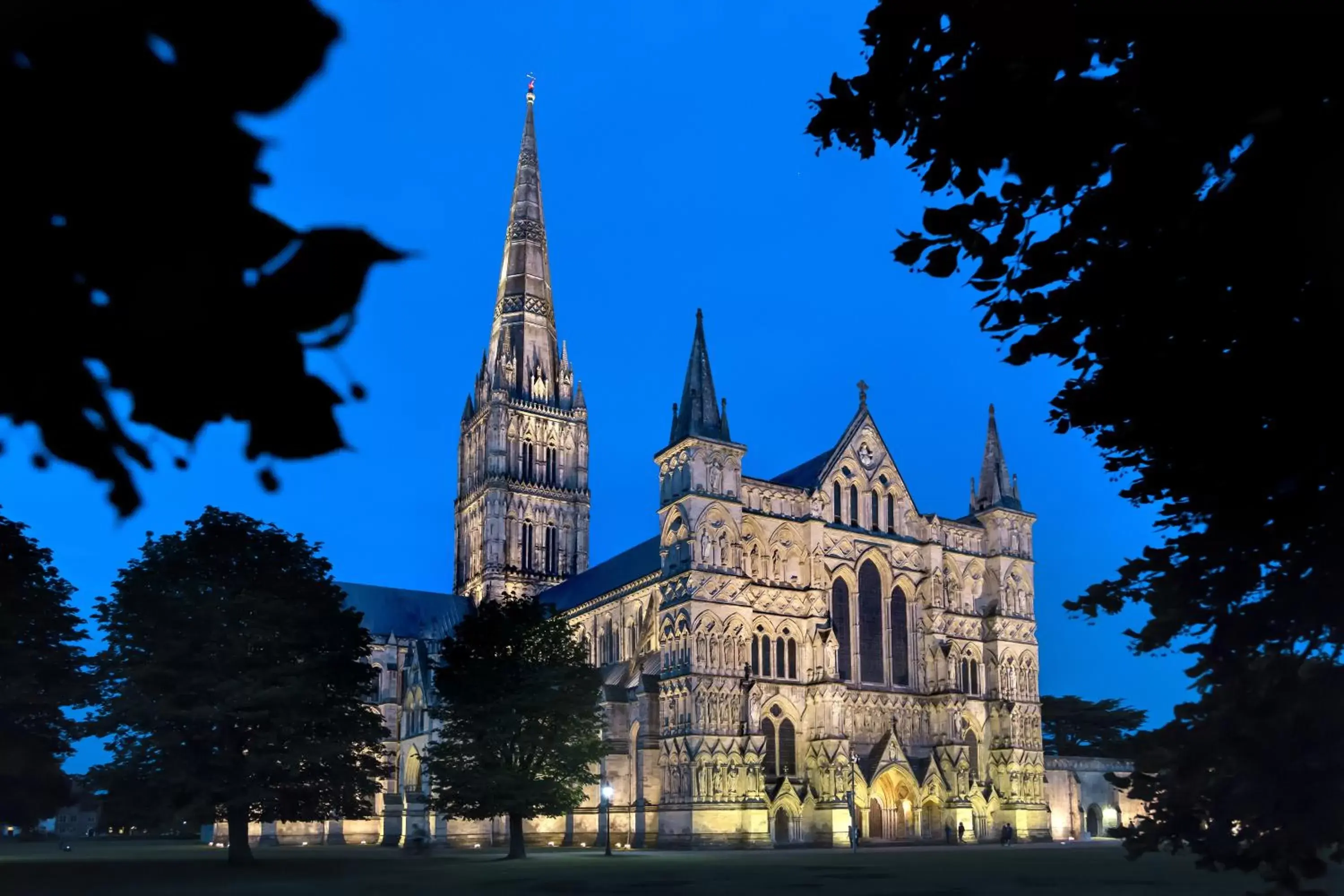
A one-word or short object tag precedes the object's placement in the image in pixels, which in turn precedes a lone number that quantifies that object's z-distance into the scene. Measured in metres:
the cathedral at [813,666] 53.38
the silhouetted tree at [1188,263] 5.35
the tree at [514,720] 42.44
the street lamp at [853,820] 48.62
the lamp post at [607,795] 49.28
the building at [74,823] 121.83
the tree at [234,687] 36.25
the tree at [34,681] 36.66
